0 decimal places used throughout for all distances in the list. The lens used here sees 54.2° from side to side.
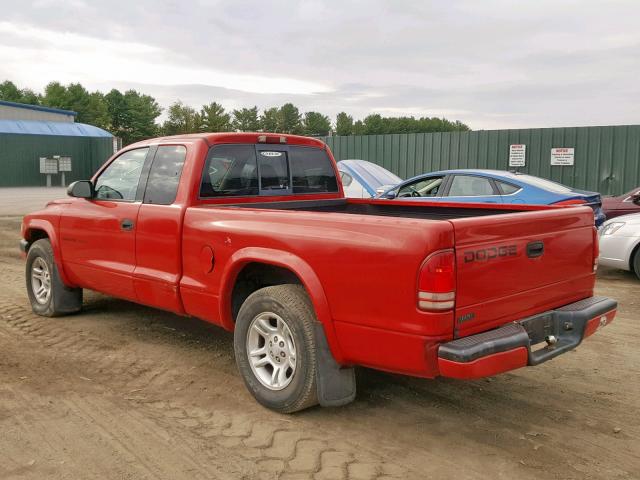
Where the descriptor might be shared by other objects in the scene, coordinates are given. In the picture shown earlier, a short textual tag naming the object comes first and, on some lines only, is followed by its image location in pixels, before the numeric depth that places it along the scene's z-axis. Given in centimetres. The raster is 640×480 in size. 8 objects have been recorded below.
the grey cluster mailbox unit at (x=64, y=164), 3365
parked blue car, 897
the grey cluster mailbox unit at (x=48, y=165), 3316
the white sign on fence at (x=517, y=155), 1645
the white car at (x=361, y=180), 1286
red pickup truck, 322
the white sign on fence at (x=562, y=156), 1567
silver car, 841
